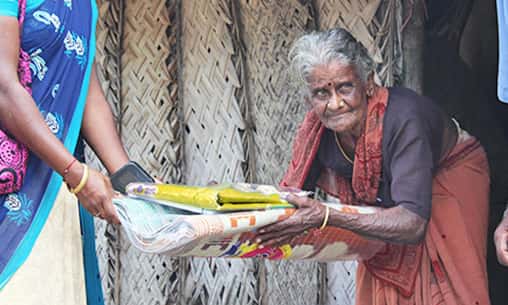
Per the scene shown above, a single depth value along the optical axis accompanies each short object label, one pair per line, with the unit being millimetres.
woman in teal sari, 2285
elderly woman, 2705
